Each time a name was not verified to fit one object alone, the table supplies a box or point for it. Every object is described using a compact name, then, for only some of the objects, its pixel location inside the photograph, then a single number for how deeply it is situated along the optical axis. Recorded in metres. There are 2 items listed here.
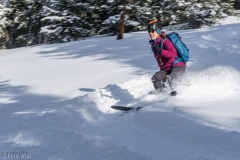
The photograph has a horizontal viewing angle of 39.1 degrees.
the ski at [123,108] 6.51
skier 6.80
